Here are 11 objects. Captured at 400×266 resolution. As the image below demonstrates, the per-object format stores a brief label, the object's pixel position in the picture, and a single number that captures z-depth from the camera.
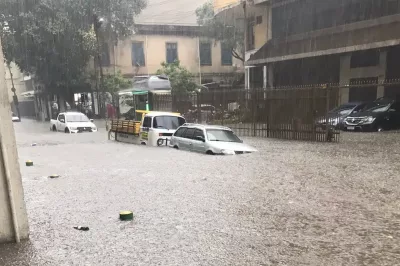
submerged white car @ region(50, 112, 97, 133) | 23.23
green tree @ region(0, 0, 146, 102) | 29.55
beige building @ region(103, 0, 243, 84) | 37.03
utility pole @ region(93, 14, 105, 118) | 31.23
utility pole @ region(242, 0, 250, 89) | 25.97
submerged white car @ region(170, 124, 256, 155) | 11.91
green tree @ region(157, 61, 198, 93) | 29.84
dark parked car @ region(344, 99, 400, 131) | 16.48
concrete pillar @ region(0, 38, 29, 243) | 4.42
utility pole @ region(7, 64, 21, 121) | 45.44
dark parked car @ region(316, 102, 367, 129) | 16.91
